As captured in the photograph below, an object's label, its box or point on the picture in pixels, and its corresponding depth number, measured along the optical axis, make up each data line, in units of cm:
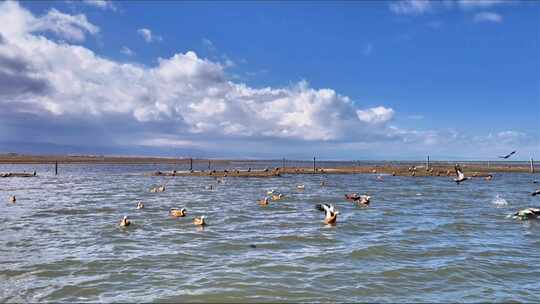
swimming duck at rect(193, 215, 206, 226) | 2064
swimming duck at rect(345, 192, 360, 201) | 3354
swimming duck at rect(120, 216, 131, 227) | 1997
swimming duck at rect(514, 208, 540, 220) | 2362
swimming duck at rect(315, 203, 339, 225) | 2159
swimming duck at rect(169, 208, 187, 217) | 2345
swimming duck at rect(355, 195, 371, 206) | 3042
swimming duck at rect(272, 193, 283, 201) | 3334
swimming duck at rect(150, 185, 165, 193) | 4109
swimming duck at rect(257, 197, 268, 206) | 2991
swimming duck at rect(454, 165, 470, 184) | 3340
